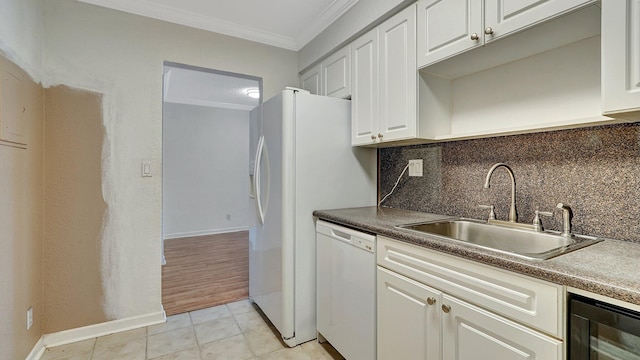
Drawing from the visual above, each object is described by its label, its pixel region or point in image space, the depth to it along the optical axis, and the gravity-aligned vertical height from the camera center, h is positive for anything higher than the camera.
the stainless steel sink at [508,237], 1.11 -0.27
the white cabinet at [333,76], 2.26 +0.86
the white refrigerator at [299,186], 2.02 -0.05
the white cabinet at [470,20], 1.16 +0.70
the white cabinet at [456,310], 0.90 -0.48
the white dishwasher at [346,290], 1.59 -0.65
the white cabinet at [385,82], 1.73 +0.62
